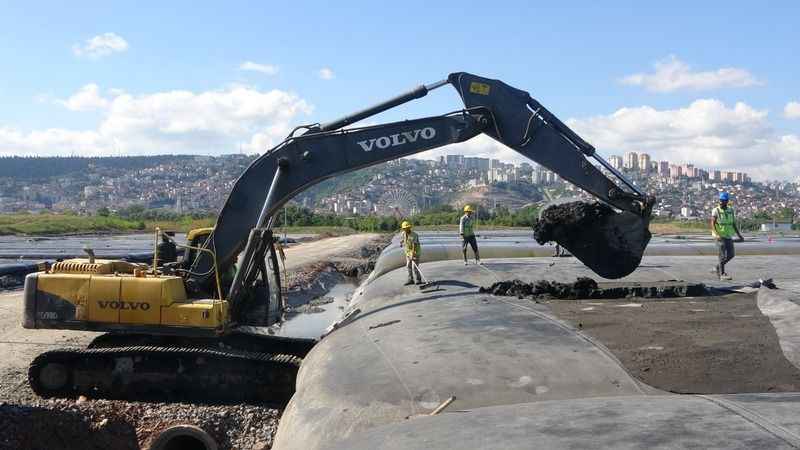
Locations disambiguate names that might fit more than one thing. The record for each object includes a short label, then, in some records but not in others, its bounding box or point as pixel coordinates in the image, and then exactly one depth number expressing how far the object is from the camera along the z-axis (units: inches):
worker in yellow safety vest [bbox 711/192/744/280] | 481.1
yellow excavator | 406.3
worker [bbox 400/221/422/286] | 524.1
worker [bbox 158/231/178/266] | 444.8
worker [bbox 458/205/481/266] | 623.5
